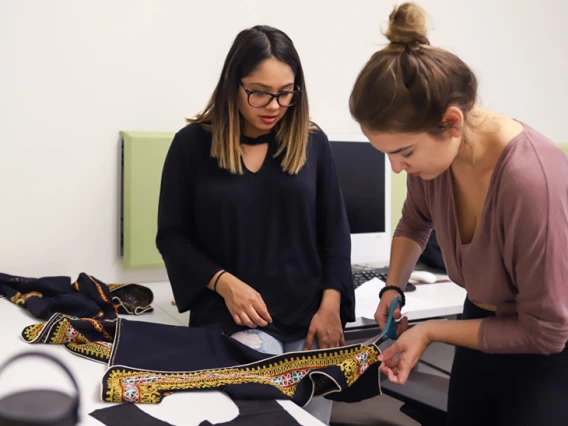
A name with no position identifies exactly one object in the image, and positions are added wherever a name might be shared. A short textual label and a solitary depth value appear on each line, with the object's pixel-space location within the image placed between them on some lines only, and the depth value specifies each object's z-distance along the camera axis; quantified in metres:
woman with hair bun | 1.03
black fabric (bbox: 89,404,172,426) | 1.05
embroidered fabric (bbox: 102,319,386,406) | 1.18
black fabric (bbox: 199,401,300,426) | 1.08
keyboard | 2.16
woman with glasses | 1.50
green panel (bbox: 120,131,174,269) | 2.11
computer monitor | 2.32
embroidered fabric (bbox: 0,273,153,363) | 1.41
